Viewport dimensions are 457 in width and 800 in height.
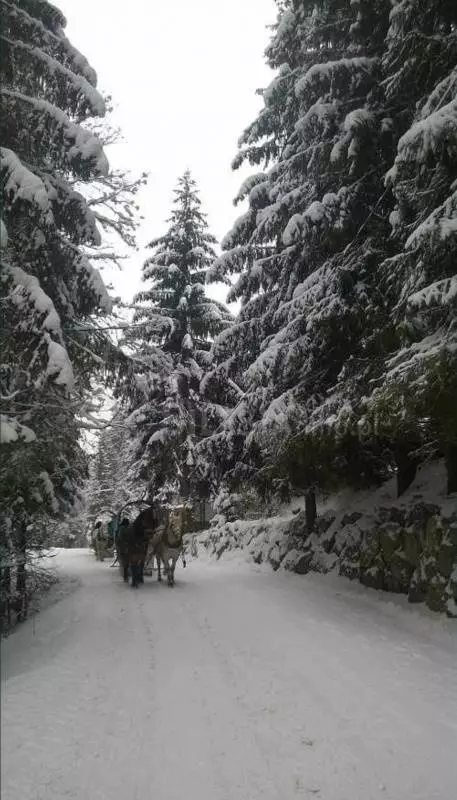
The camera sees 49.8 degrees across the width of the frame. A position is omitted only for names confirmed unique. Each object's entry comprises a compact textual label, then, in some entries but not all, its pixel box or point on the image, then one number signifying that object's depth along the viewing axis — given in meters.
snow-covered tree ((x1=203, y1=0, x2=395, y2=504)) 8.02
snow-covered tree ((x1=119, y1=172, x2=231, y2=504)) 18.11
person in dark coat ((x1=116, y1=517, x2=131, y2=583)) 11.11
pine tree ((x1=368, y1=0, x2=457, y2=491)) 5.60
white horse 10.77
